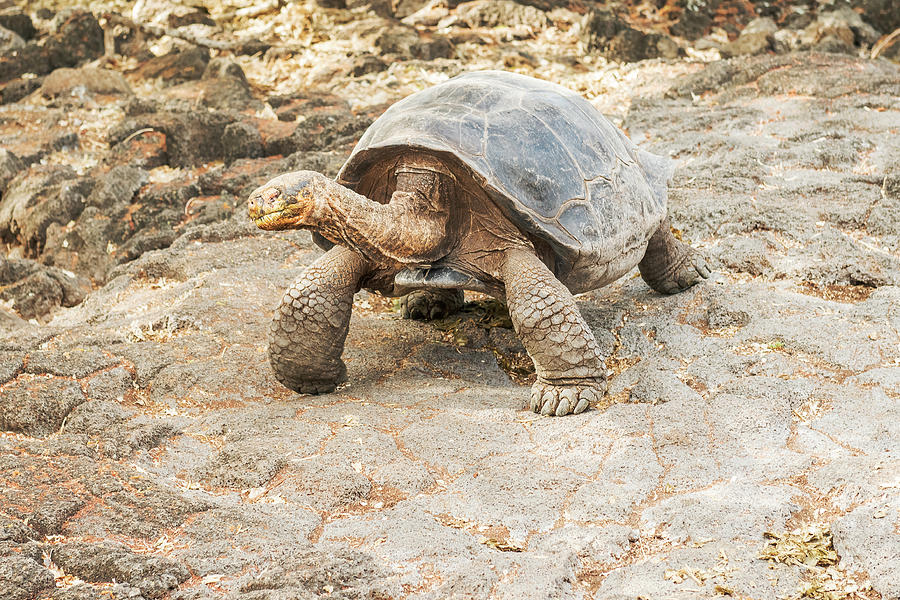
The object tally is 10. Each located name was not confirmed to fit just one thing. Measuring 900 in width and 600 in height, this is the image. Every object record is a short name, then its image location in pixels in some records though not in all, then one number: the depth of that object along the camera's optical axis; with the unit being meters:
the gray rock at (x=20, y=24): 13.33
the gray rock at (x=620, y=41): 11.90
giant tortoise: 3.81
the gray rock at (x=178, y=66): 11.67
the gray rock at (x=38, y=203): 7.91
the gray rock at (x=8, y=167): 8.80
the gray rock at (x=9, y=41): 12.64
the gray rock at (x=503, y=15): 12.93
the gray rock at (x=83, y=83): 10.83
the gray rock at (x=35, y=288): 6.27
